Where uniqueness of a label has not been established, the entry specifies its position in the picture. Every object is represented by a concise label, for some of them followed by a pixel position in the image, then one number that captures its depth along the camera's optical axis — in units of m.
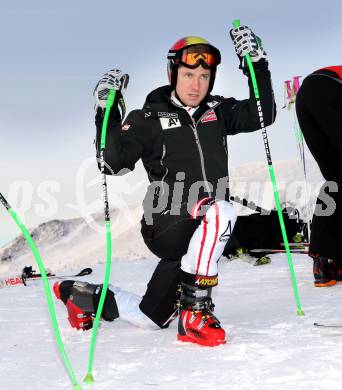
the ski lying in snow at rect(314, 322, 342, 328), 3.10
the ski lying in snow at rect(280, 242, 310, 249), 9.16
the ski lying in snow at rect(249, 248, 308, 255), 9.06
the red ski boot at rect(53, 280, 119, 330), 3.83
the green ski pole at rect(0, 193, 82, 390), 2.32
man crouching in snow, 3.20
